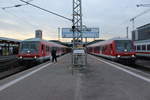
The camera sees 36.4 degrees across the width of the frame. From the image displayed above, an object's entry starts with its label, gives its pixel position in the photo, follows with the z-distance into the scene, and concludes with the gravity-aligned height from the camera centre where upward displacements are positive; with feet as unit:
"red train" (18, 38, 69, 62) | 73.87 +0.02
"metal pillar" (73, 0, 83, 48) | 57.99 +5.82
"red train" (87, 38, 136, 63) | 78.23 +0.20
